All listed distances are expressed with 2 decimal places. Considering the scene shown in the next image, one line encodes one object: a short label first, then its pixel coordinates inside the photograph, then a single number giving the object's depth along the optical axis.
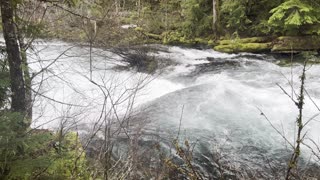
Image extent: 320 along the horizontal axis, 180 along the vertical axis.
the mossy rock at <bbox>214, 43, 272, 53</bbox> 13.13
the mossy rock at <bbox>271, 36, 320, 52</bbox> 12.17
